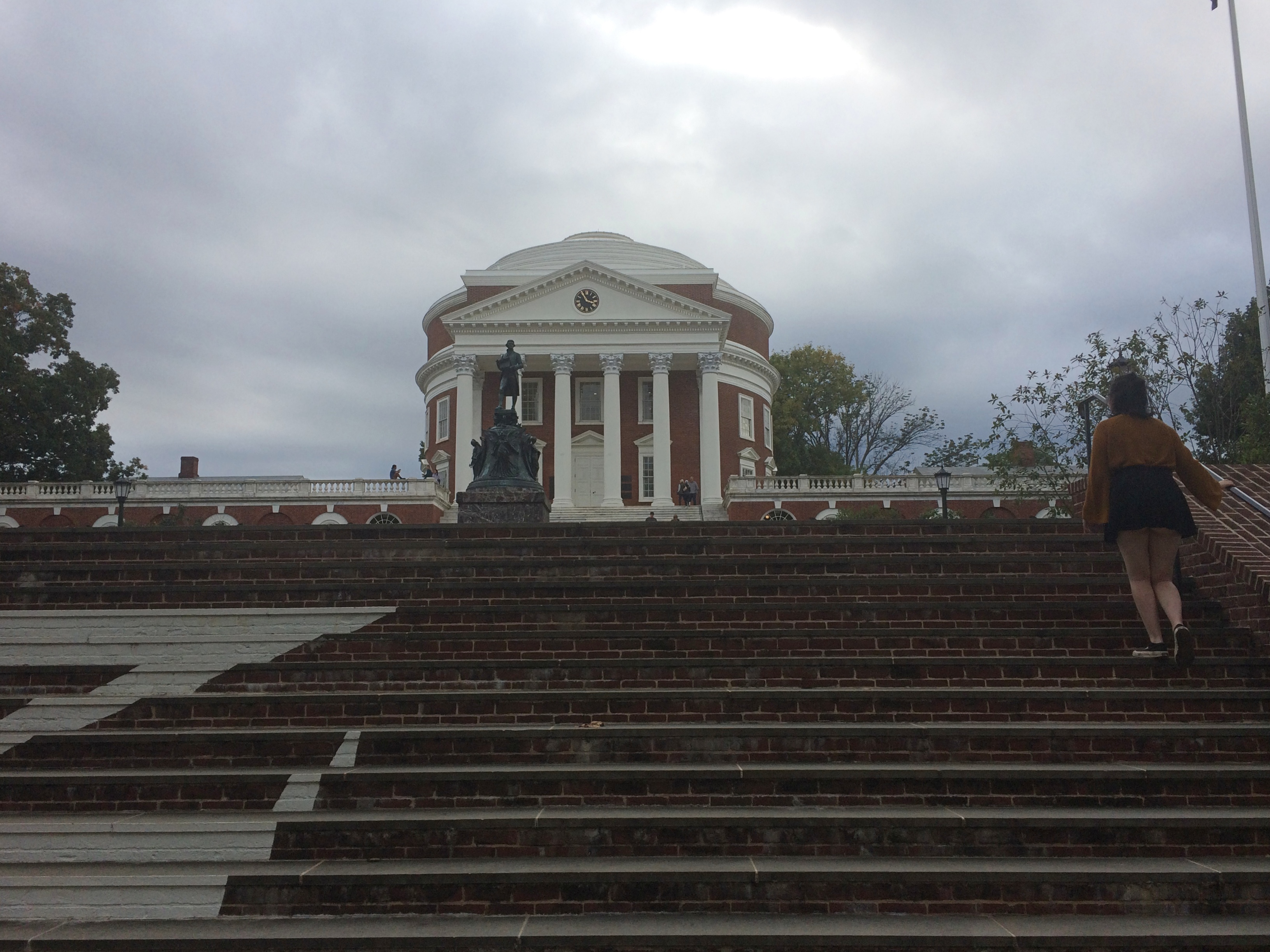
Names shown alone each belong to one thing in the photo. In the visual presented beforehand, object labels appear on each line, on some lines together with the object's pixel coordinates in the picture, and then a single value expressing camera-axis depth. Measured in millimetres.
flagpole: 17562
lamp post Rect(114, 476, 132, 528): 24875
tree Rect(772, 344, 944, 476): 60156
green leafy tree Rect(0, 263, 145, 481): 41438
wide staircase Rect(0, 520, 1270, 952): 4930
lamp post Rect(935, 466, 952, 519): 24922
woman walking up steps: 6637
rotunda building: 42156
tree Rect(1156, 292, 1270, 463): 14922
